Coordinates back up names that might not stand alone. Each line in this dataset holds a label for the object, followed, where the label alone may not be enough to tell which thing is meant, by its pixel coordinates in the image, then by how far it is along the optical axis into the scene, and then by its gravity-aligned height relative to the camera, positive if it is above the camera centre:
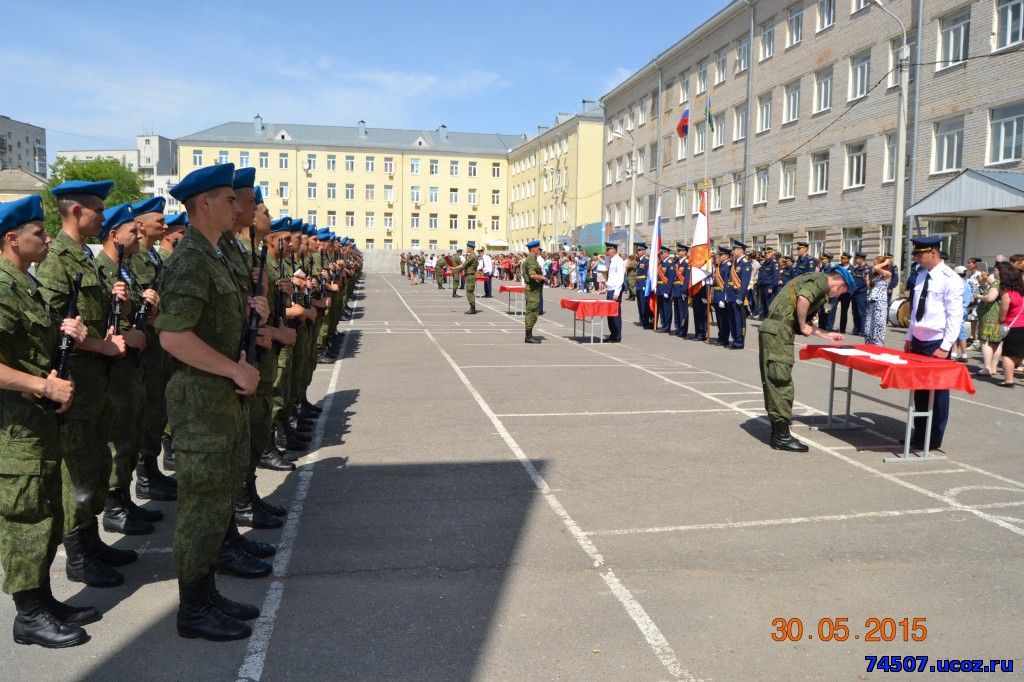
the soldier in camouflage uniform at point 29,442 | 3.67 -0.81
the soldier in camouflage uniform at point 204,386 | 3.61 -0.53
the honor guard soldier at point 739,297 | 16.58 -0.26
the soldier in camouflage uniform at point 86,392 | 4.29 -0.68
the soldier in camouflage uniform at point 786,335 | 7.54 -0.47
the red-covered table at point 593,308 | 16.52 -0.55
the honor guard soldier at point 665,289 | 19.96 -0.16
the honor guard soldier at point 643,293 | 21.83 -0.29
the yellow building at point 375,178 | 82.50 +10.70
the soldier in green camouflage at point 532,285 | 16.89 -0.11
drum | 19.19 -0.61
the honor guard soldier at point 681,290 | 19.30 -0.16
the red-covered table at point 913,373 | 6.95 -0.76
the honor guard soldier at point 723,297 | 16.91 -0.27
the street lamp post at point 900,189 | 20.47 +2.61
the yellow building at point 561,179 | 64.50 +9.05
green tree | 76.12 +9.83
